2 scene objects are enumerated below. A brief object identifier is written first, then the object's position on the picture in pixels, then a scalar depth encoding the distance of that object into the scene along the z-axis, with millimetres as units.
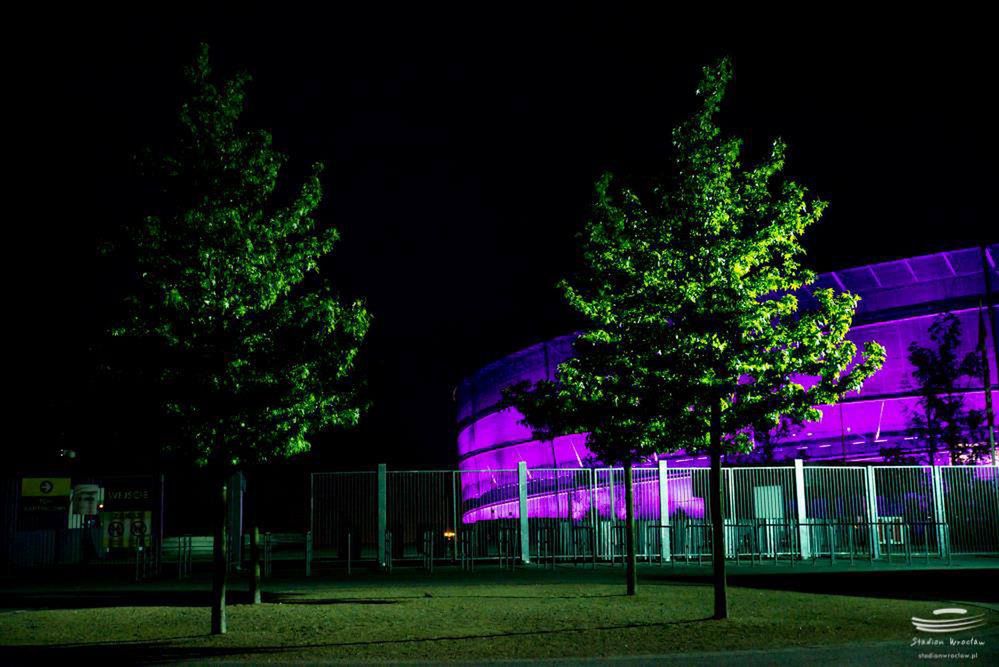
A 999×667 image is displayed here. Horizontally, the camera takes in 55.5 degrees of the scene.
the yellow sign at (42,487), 25922
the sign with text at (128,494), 26719
